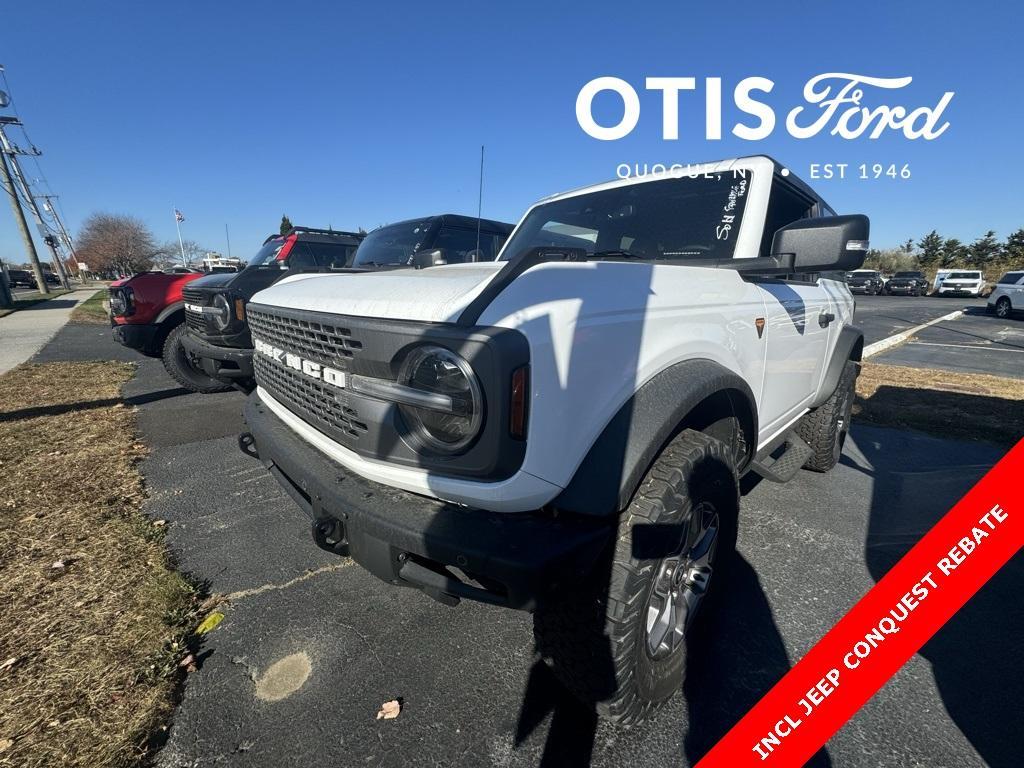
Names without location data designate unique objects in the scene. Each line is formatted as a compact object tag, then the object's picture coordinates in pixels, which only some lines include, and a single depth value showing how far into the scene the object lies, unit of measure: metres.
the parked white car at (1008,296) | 18.64
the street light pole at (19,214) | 22.54
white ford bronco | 1.26
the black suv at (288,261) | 3.74
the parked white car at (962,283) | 31.36
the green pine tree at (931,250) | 48.27
